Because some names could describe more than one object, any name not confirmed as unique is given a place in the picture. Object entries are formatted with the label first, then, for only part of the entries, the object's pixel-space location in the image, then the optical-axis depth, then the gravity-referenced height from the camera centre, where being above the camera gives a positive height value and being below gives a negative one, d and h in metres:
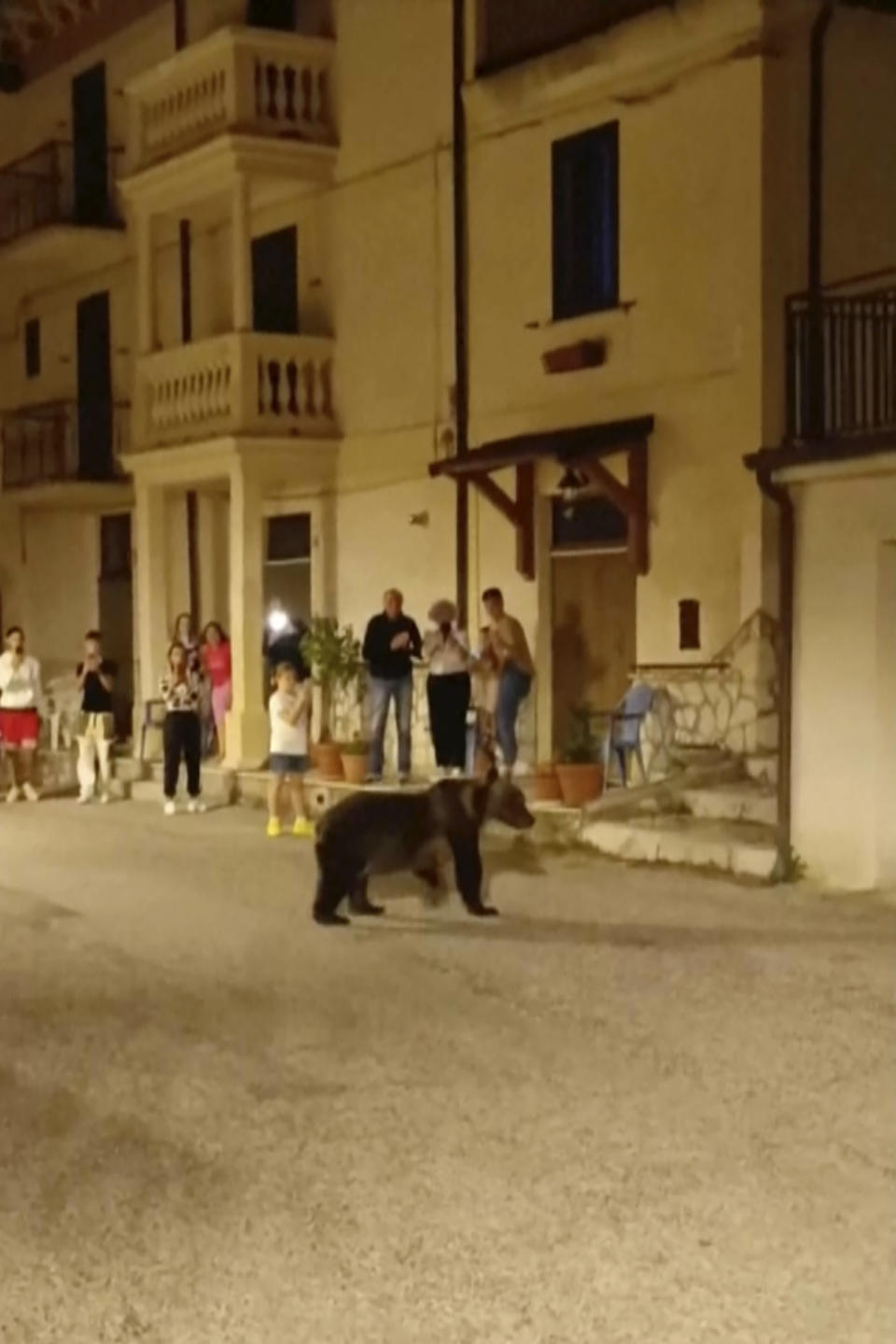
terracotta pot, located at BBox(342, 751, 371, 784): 16.88 -1.16
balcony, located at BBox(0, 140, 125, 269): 23.52 +5.83
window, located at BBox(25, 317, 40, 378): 26.17 +4.22
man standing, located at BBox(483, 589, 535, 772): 15.58 -0.23
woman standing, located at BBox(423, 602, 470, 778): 15.53 -0.45
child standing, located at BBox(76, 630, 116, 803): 18.52 -0.76
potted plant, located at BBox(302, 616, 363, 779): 17.44 -0.20
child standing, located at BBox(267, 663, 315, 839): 15.20 -0.71
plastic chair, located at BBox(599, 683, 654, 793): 14.91 -0.70
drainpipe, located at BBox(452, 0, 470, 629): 17.62 +3.31
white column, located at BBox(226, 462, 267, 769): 19.00 +0.19
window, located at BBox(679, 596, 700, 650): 15.12 +0.12
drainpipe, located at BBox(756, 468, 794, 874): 12.49 +0.07
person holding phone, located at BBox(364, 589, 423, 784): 16.11 -0.16
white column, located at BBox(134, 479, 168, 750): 21.03 +0.69
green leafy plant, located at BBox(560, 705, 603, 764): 15.07 -0.87
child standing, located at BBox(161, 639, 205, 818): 16.83 -0.68
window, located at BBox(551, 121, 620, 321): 16.09 +3.72
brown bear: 10.79 -1.14
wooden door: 16.25 +0.07
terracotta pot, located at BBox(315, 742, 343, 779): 17.28 -1.14
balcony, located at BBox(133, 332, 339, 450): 19.16 +2.70
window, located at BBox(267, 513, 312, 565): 20.39 +1.15
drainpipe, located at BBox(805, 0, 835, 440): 14.66 +4.06
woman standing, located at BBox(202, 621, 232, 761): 19.66 -0.34
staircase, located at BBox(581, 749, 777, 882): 12.76 -1.36
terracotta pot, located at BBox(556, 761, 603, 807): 14.48 -1.13
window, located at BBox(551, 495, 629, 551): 16.25 +1.03
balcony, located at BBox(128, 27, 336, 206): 18.98 +5.72
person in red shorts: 18.81 -0.64
